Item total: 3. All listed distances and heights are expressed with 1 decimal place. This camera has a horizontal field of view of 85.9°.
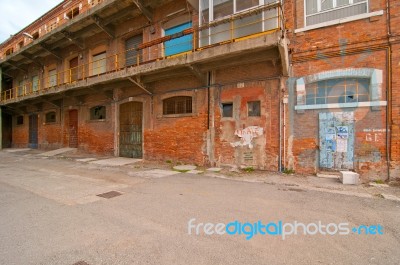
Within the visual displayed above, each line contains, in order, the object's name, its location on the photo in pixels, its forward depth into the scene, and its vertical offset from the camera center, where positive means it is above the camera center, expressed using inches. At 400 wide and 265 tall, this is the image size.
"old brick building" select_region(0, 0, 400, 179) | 284.4 +84.6
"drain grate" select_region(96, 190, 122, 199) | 213.8 -62.7
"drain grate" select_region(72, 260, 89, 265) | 104.2 -63.0
